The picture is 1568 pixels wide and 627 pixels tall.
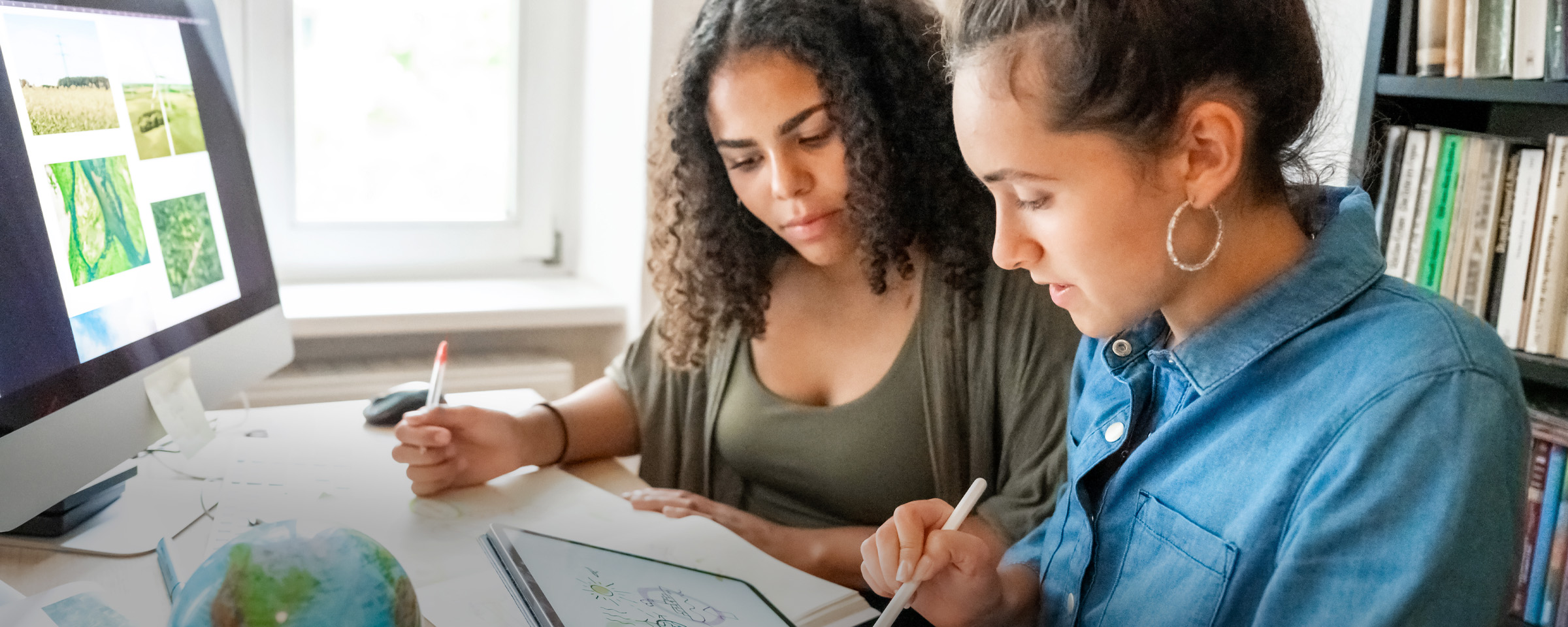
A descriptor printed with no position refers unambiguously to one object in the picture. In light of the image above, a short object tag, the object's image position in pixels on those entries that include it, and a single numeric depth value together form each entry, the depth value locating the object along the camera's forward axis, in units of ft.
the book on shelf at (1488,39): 3.53
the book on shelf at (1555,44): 3.37
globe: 1.52
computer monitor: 2.36
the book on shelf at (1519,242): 3.49
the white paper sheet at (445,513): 2.67
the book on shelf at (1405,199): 3.82
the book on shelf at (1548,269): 3.42
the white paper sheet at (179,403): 2.87
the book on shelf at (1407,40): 3.79
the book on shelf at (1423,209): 3.76
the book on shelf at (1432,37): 3.71
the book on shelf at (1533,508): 3.59
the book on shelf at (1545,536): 3.56
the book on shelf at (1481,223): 3.60
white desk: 2.37
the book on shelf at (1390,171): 3.87
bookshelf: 3.62
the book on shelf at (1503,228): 3.56
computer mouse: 3.91
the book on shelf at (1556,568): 3.56
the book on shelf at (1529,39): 3.43
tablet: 2.19
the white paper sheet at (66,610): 2.13
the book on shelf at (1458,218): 3.65
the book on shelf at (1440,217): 3.70
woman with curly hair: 3.56
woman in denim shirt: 1.84
